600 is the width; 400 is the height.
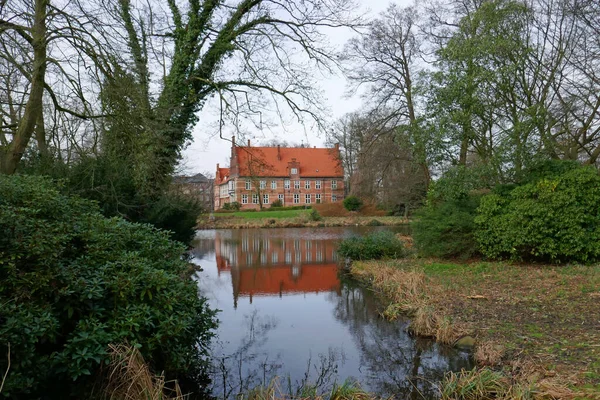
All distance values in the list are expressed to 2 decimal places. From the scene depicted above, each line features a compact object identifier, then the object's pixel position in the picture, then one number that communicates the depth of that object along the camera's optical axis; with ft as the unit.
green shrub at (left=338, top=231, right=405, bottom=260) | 47.65
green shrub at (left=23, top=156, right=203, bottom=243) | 28.43
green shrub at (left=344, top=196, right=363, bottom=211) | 141.49
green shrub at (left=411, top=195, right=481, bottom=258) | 42.24
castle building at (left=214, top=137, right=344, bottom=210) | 193.96
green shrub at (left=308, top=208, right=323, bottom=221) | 125.90
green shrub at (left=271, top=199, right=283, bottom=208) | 176.39
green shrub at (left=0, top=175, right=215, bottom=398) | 11.02
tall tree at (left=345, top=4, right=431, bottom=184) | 67.41
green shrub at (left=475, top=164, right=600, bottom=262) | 36.45
